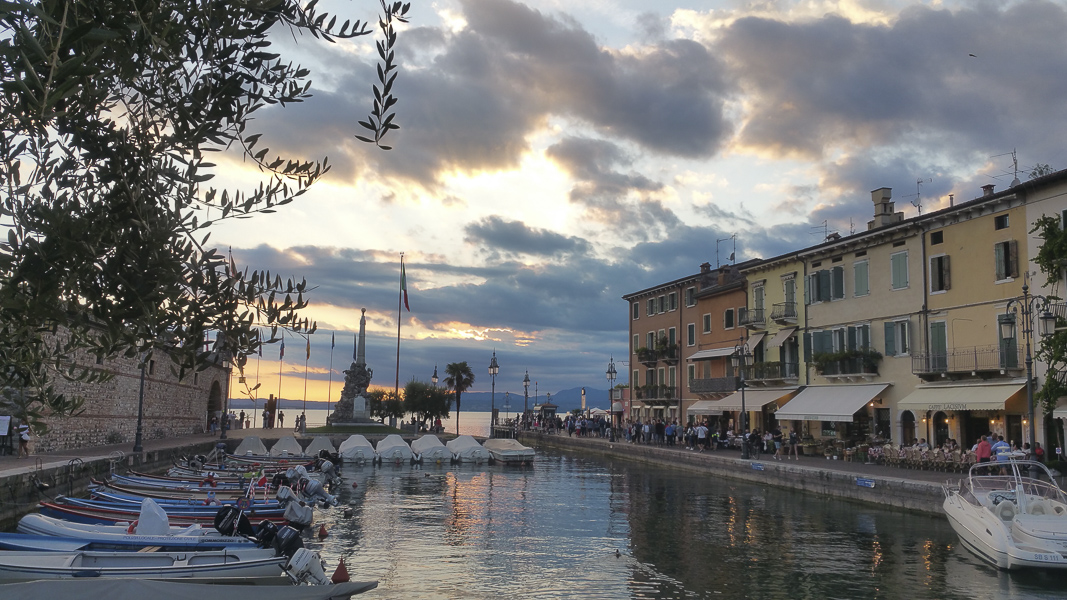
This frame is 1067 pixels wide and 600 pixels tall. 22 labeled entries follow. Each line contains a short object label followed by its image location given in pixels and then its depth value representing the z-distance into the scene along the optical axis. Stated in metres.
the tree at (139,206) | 4.86
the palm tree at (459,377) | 84.25
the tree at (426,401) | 80.81
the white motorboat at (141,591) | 8.98
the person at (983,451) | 27.98
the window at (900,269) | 37.41
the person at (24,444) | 31.41
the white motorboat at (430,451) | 48.47
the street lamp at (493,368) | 63.53
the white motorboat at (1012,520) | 17.77
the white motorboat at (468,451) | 49.44
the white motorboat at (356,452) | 46.56
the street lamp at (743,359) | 39.72
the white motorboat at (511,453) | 48.47
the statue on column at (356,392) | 67.08
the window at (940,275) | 34.69
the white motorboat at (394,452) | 46.91
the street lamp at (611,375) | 67.18
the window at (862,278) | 40.22
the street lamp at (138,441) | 35.95
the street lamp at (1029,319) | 25.42
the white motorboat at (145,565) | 13.18
